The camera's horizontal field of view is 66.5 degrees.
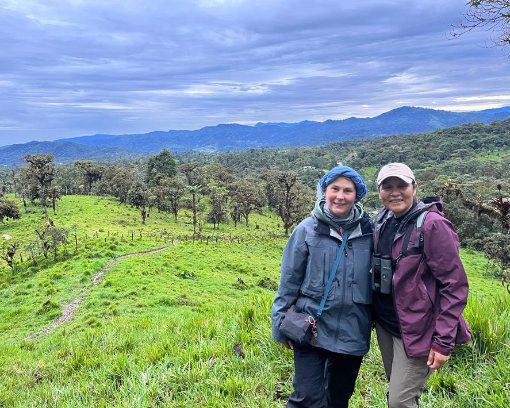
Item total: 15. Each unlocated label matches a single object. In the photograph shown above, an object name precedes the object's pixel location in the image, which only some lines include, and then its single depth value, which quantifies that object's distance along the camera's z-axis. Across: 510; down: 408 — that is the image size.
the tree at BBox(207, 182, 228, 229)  62.28
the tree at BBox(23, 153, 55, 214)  56.81
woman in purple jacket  2.76
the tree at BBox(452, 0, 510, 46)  7.45
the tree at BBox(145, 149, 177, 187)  81.45
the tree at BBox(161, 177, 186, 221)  64.50
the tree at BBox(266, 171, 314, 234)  52.41
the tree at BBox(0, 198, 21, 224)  54.81
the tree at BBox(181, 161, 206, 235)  86.31
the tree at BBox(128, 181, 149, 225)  62.17
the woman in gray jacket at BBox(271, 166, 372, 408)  3.19
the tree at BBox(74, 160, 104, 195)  80.44
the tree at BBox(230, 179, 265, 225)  67.01
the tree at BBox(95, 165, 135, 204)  71.38
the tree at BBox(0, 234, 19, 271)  29.08
